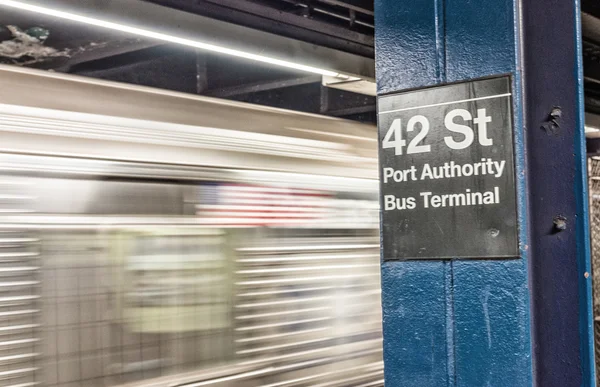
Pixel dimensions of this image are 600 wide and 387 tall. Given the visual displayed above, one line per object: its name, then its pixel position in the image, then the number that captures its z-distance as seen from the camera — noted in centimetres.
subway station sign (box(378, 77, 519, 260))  239
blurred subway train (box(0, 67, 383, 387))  353
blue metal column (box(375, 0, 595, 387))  239
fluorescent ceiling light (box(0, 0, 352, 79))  334
